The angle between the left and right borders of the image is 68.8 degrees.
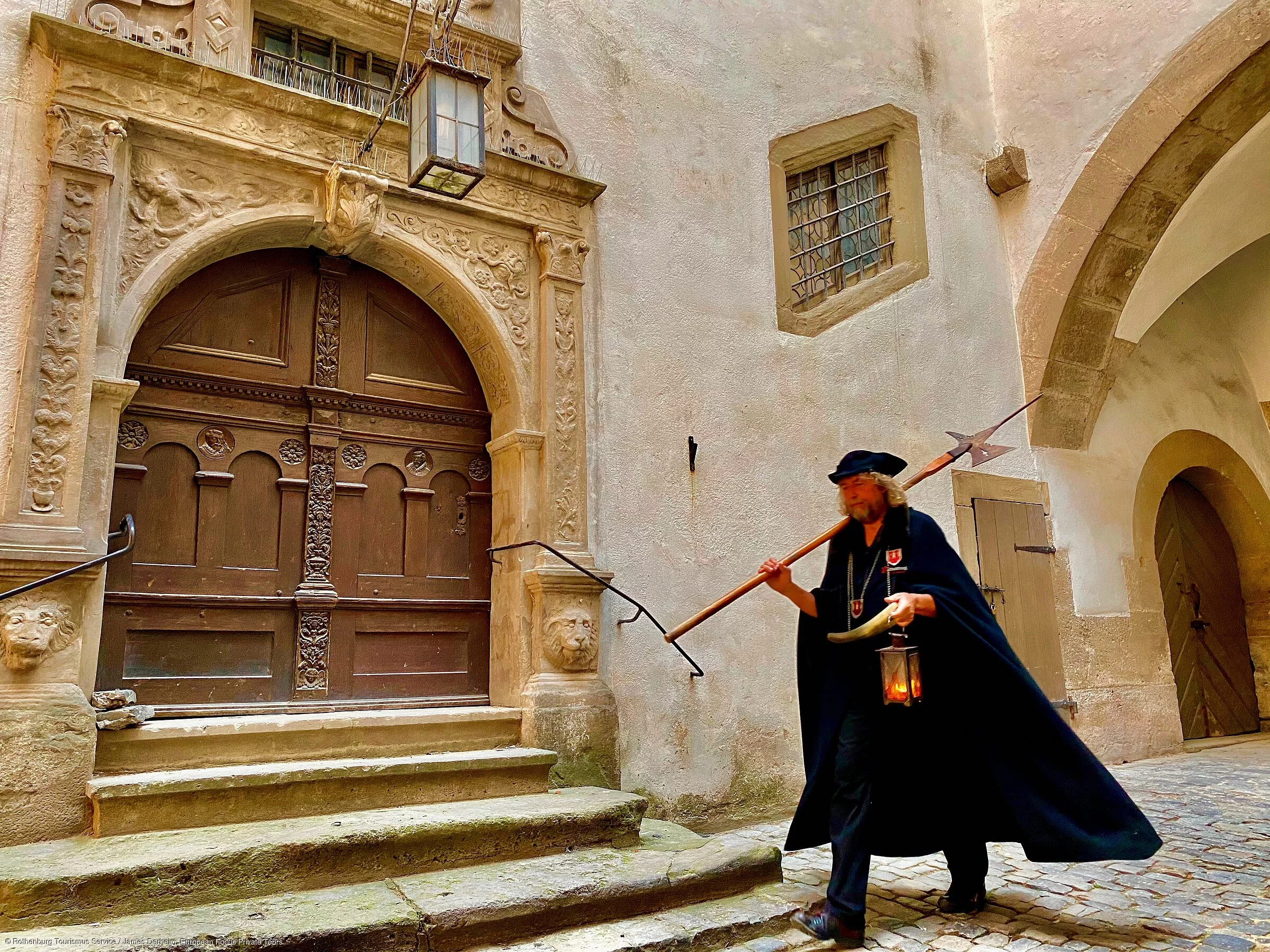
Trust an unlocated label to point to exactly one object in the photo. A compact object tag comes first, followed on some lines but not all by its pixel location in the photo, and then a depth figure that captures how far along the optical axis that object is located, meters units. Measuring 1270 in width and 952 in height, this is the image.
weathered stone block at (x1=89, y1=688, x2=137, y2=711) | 3.44
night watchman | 2.94
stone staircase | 2.56
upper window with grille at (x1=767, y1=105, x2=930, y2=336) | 5.80
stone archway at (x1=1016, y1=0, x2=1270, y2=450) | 6.11
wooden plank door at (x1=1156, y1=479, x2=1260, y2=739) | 7.67
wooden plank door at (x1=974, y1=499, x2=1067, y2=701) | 6.15
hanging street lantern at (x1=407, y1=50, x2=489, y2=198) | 3.57
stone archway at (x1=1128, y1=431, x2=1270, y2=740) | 7.64
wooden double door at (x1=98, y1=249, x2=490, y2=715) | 3.94
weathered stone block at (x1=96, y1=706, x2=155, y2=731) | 3.38
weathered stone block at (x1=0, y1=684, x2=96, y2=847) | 3.08
